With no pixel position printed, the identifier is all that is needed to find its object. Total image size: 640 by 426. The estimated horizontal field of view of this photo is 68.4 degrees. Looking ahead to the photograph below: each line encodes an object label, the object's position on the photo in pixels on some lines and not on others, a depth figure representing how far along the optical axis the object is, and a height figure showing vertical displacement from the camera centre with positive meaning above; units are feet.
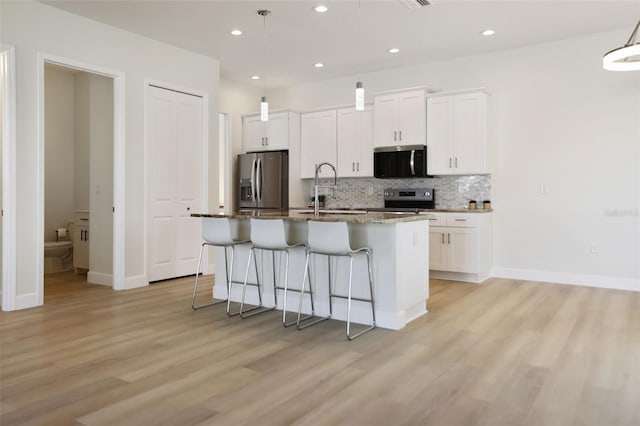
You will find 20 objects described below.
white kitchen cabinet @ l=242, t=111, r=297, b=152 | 24.30 +4.02
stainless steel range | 21.33 +0.43
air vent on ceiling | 13.08 +5.80
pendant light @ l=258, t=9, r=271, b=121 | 14.84 +6.55
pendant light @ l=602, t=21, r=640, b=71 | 10.36 +3.49
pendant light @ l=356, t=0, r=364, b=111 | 13.14 +3.15
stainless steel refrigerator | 23.80 +1.38
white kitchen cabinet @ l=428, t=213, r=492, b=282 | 18.67 -1.52
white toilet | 21.31 -2.17
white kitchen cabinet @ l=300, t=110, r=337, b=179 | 23.39 +3.44
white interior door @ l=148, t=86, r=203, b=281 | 18.57 +1.18
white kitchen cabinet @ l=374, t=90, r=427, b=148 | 20.57 +4.01
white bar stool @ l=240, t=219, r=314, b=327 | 12.85 -0.82
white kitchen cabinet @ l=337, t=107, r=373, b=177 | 22.34 +3.19
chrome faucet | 14.05 +0.26
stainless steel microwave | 20.65 +2.11
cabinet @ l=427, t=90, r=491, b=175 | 19.27 +3.14
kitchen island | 12.18 -1.69
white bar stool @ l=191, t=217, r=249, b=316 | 14.05 -0.77
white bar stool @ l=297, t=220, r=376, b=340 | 11.73 -0.93
